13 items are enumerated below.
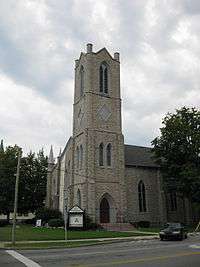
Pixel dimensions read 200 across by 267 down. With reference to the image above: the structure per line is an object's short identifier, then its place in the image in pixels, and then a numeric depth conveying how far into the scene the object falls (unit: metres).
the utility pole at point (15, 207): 16.21
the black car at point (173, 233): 19.34
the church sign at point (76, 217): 25.83
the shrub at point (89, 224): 27.80
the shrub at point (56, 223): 30.51
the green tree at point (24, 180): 43.90
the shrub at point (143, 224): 32.15
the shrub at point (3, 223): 37.02
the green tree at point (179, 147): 30.94
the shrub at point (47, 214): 34.24
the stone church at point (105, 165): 31.07
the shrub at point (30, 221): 42.91
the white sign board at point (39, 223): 33.81
